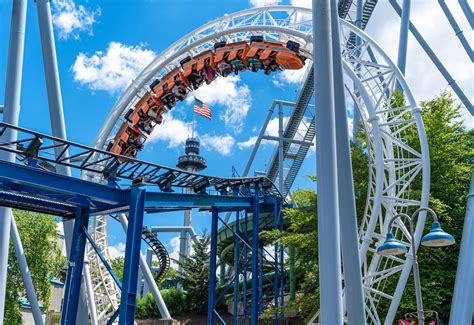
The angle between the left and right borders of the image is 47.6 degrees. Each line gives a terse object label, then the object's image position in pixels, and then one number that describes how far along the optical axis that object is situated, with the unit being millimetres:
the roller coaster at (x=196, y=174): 11203
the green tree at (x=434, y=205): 15375
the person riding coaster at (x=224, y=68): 19562
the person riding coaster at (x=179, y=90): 20359
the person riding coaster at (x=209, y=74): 19958
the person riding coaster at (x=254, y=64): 19016
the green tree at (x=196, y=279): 27219
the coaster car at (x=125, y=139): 20875
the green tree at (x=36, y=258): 20328
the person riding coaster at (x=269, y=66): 18844
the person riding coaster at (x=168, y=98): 20500
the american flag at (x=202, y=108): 30953
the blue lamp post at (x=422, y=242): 6824
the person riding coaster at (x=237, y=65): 19375
